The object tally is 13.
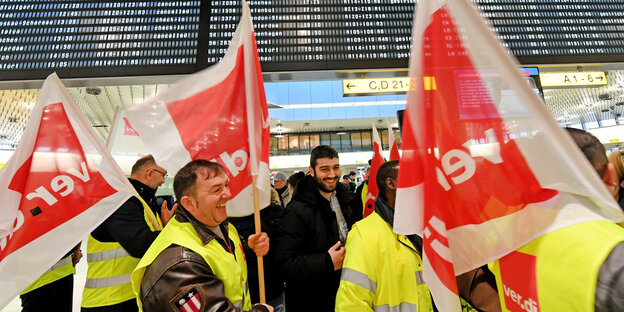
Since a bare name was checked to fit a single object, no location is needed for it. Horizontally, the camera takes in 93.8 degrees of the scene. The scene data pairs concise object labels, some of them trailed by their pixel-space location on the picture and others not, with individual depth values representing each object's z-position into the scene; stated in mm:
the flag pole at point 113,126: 3530
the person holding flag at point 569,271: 652
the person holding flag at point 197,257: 1065
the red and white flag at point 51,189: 1502
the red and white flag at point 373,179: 2623
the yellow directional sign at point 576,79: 3873
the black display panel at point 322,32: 3303
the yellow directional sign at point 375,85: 3779
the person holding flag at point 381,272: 1366
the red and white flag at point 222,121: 1807
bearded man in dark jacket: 1701
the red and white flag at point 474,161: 823
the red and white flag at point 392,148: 3252
